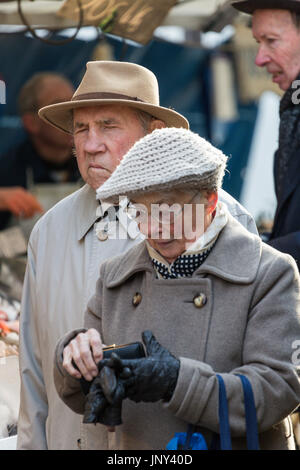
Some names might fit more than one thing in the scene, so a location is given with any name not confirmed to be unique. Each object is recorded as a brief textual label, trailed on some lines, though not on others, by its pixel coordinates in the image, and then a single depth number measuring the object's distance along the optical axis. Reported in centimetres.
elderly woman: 396
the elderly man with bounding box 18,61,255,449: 588
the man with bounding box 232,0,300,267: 705
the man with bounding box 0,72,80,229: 1191
